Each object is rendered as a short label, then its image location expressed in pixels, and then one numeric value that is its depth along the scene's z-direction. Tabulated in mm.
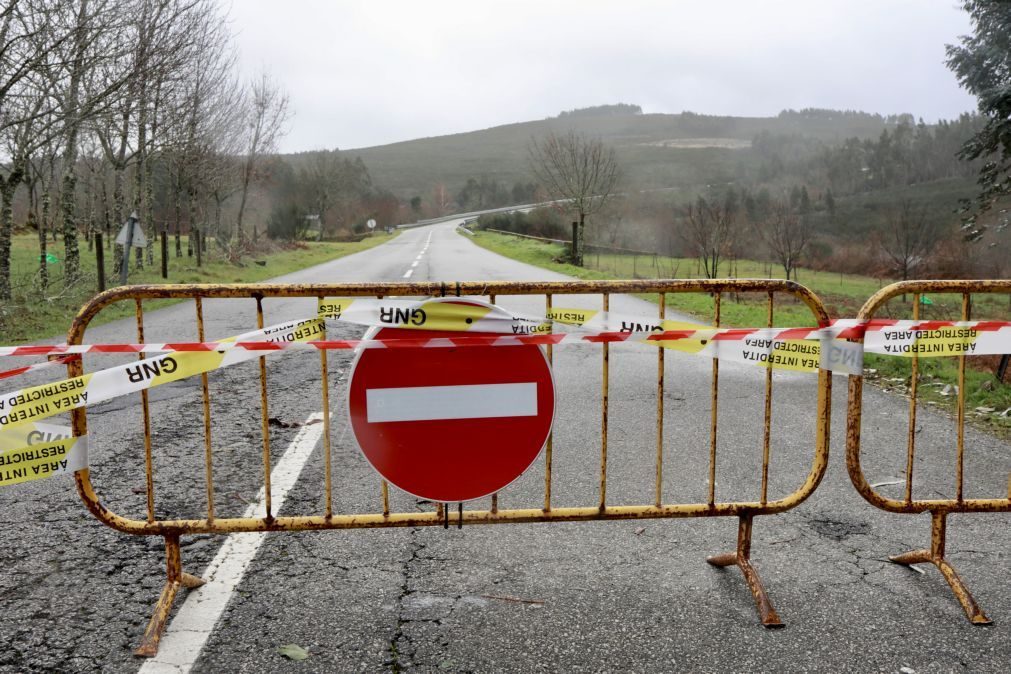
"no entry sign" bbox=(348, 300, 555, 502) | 3324
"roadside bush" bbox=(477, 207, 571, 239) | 56875
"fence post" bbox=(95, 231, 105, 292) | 16188
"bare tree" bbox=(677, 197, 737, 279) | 26484
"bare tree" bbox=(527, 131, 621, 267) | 39219
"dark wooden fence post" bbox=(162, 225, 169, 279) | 22756
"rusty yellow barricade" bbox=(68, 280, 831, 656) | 3291
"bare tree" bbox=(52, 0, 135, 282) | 13621
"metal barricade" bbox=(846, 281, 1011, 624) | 3486
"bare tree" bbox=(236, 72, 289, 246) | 39750
